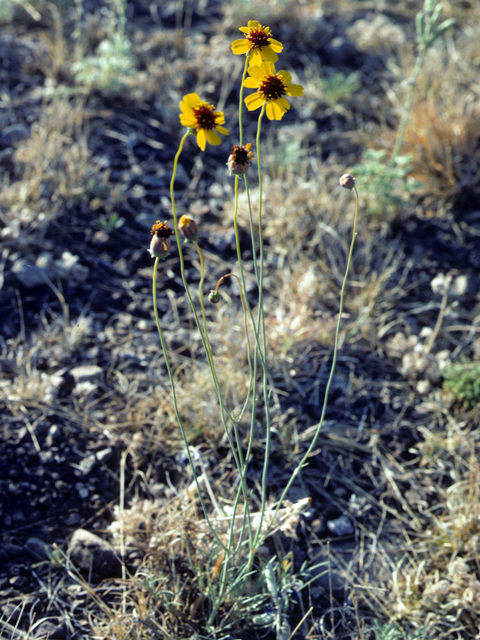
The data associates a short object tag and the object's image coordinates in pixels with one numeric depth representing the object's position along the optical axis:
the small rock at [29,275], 1.13
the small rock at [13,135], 1.43
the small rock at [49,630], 0.82
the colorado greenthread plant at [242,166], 0.71
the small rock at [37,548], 0.87
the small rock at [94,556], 0.86
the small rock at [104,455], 0.93
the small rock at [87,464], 0.92
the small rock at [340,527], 0.91
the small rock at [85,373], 1.00
